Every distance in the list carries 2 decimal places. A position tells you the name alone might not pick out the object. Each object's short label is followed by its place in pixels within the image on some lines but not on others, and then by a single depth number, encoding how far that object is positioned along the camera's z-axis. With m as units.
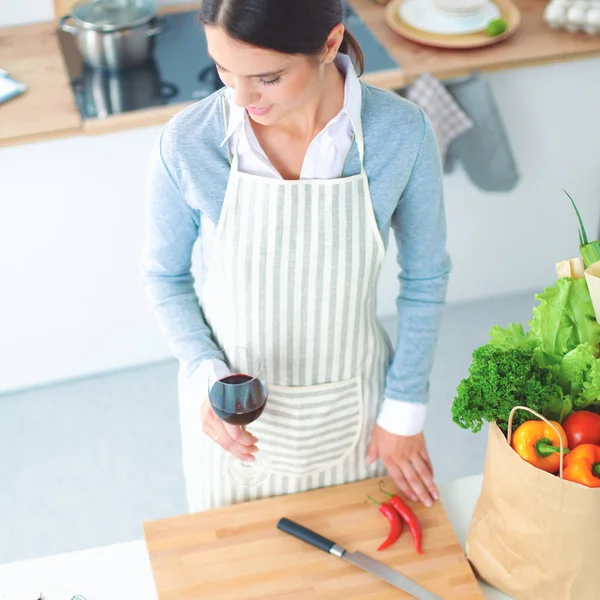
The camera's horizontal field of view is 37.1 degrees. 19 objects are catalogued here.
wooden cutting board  1.21
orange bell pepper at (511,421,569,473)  1.02
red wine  1.24
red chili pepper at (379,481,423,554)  1.26
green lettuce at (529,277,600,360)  1.10
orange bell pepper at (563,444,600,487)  0.99
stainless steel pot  2.39
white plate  2.58
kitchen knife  1.19
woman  1.27
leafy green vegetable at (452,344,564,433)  1.03
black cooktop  2.37
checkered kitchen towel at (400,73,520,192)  2.47
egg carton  2.55
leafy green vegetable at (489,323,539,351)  1.11
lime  2.52
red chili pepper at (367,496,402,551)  1.26
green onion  1.07
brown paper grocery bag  1.00
